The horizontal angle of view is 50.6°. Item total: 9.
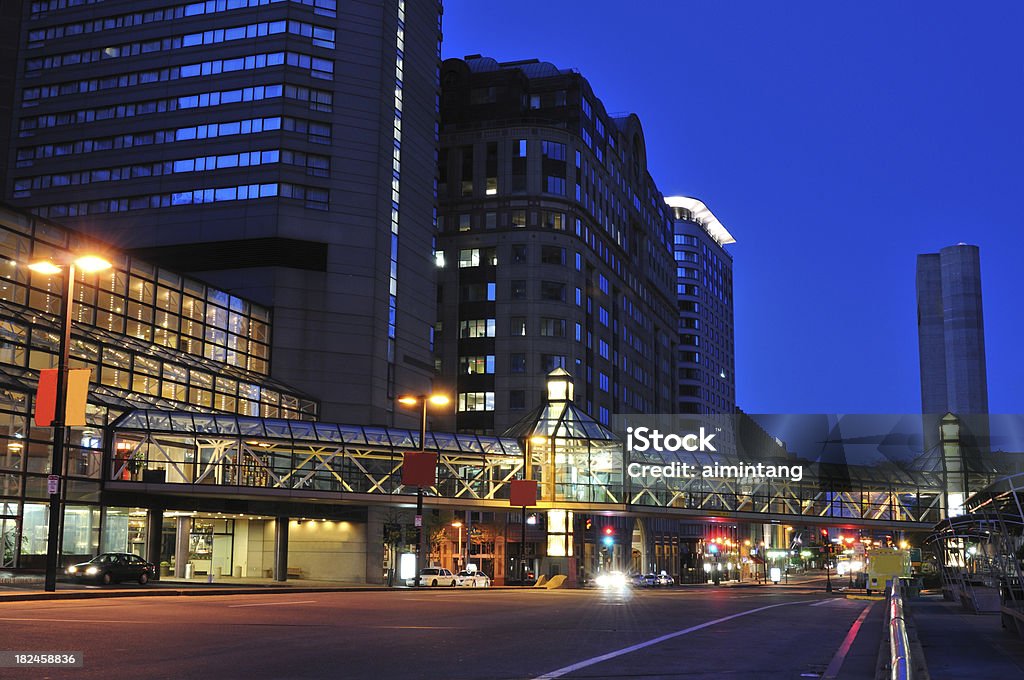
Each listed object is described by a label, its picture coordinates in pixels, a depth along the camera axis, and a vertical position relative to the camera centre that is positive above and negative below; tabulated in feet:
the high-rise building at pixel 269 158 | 259.60 +86.34
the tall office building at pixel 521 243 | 357.20 +87.98
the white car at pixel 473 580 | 199.41 -14.09
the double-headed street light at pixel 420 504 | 165.07 -0.24
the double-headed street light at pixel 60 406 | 103.96 +9.22
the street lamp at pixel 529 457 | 213.46 +9.09
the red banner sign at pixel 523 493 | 193.06 +1.86
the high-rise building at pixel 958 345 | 576.61 +87.03
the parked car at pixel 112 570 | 140.36 -9.11
